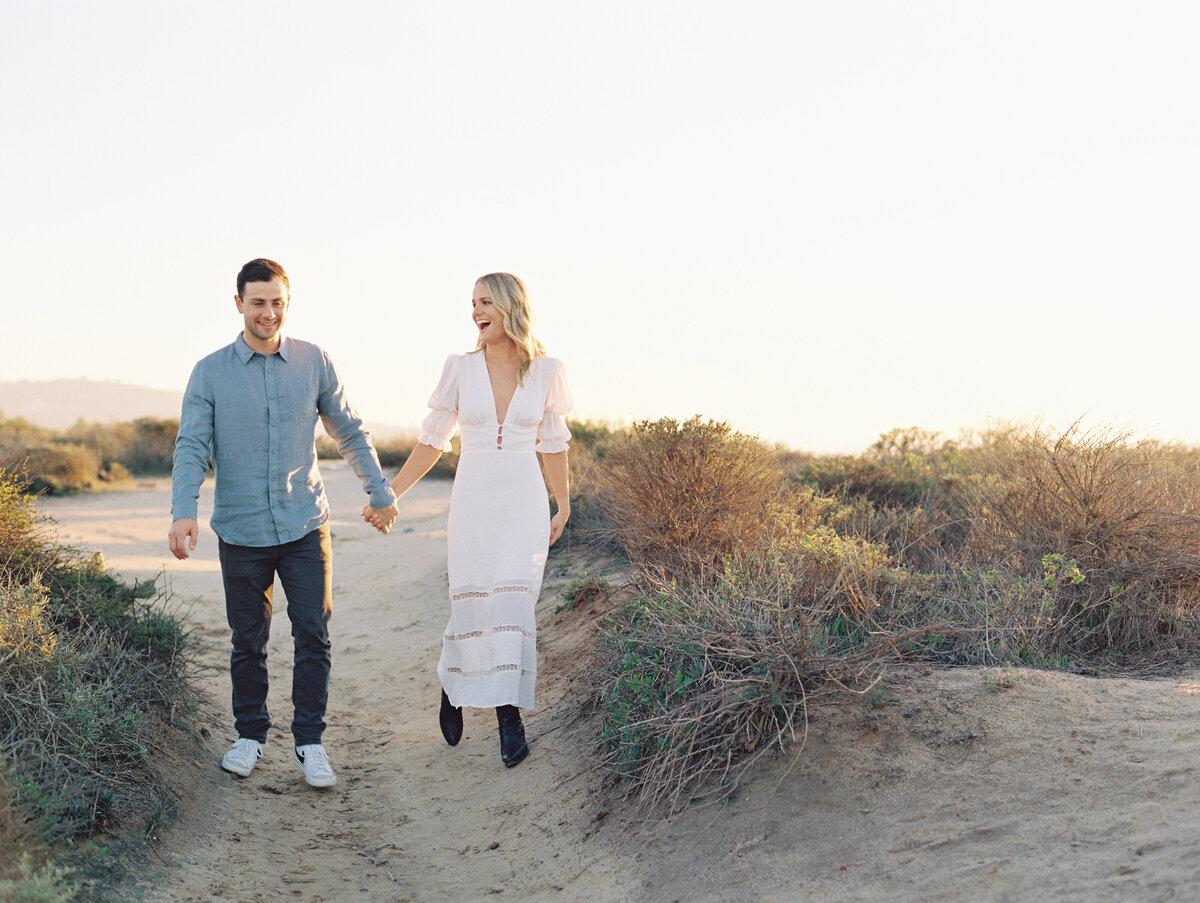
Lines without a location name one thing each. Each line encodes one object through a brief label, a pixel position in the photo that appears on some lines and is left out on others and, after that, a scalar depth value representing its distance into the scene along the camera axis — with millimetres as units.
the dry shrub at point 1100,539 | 5297
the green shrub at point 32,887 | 2877
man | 4688
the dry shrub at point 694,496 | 6617
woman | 5000
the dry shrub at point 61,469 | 17703
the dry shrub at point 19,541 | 5164
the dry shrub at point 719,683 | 3879
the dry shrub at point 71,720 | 3641
